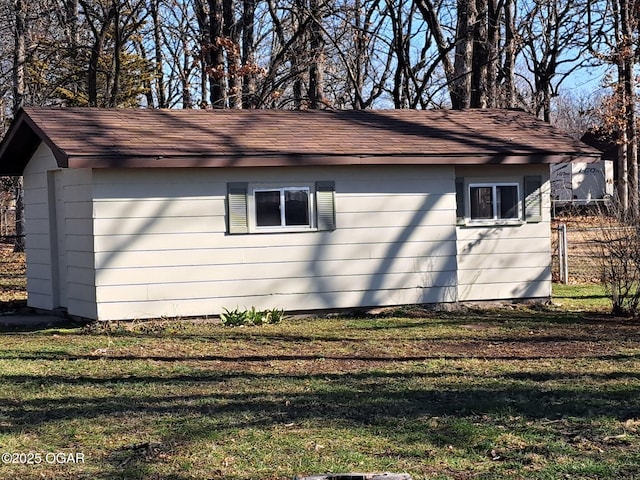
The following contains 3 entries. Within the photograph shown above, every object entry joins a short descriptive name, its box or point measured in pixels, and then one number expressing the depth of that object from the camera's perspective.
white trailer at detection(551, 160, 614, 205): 41.09
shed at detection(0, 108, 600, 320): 12.50
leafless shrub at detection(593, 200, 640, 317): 12.48
